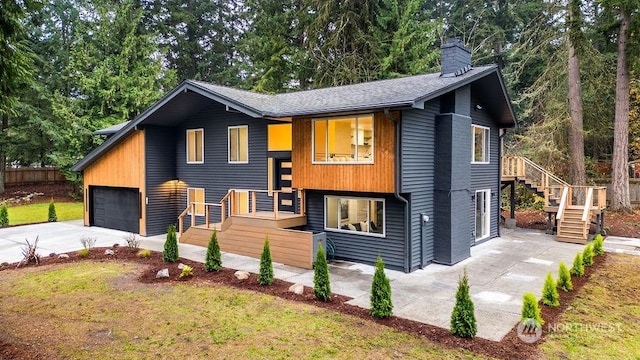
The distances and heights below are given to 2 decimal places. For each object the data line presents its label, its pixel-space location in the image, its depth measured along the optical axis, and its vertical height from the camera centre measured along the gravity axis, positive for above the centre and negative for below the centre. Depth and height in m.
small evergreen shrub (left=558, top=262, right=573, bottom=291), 8.23 -2.25
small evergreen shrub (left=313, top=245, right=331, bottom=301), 7.68 -2.07
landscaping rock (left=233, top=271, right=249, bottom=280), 9.17 -2.38
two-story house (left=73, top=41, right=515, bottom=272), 10.26 +0.29
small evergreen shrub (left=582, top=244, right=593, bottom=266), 10.17 -2.18
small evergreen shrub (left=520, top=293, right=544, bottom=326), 6.18 -2.15
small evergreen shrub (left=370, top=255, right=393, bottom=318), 6.82 -2.12
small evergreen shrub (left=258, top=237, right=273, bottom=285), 8.72 -2.12
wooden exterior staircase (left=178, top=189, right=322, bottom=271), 10.59 -1.77
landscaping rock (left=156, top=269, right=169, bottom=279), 9.34 -2.37
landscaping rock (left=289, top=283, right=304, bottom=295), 8.17 -2.42
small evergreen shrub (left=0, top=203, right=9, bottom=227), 16.88 -1.81
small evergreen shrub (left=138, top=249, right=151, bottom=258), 11.23 -2.25
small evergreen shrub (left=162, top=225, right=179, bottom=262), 10.66 -1.99
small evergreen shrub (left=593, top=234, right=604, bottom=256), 11.48 -2.19
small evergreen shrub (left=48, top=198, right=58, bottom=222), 18.20 -1.78
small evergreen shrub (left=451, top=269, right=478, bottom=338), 5.98 -2.18
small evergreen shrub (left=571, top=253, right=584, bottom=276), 9.34 -2.24
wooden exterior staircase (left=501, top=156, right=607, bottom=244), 13.70 -1.02
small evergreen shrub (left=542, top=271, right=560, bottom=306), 7.34 -2.26
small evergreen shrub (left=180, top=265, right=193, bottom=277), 9.36 -2.33
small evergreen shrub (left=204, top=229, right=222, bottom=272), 9.74 -2.06
